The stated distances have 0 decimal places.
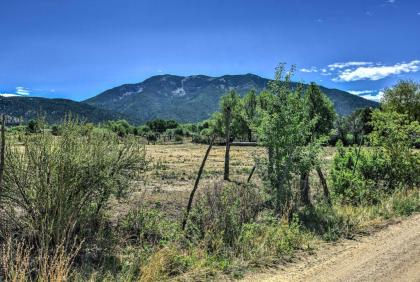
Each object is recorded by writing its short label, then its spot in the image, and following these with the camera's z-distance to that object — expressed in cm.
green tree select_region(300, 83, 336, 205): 1200
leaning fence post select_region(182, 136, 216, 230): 995
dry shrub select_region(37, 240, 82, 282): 600
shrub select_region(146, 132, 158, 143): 10451
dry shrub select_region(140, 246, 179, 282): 684
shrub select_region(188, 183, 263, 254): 891
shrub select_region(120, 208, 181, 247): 938
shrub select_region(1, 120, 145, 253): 797
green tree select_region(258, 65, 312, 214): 1160
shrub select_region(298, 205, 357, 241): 1000
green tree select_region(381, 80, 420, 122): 6056
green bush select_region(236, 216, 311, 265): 825
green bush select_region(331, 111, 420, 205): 1453
